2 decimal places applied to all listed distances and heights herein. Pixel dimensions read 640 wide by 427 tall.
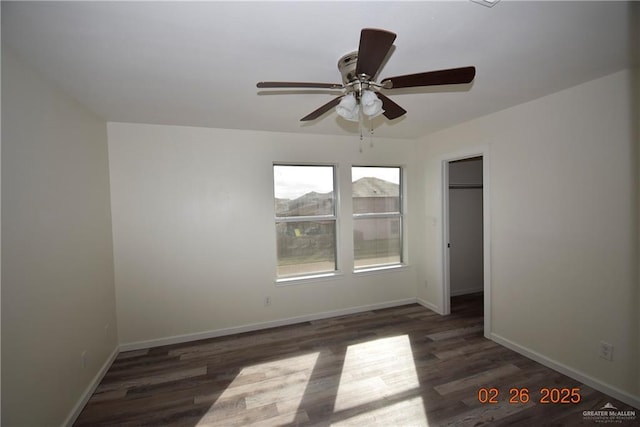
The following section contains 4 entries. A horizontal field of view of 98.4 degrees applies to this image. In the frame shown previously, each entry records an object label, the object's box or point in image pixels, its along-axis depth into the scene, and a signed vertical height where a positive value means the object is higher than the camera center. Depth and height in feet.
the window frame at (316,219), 11.62 -0.62
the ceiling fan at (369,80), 3.78 +2.09
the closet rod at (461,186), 14.47 +0.85
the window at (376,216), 12.92 -0.55
